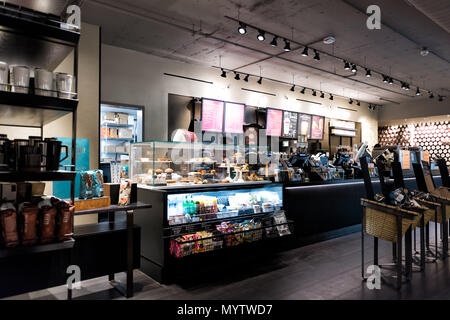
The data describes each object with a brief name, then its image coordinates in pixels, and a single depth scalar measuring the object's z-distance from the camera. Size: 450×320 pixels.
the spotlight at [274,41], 5.07
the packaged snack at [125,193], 2.86
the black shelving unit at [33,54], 1.72
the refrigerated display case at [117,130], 5.87
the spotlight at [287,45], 5.26
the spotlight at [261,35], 4.84
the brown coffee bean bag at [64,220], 1.86
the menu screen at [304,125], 8.98
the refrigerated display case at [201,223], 3.21
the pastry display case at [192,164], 3.43
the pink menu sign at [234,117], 7.36
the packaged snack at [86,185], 2.56
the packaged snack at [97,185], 2.62
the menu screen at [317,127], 9.36
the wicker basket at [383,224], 2.98
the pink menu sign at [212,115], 6.99
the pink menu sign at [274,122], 8.20
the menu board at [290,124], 8.55
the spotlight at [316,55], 5.71
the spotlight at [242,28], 4.61
